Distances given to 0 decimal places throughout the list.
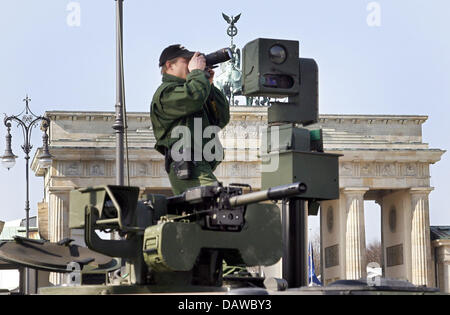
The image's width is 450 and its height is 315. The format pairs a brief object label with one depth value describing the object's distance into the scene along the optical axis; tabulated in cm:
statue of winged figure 6619
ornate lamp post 3450
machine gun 979
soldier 1196
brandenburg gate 6944
